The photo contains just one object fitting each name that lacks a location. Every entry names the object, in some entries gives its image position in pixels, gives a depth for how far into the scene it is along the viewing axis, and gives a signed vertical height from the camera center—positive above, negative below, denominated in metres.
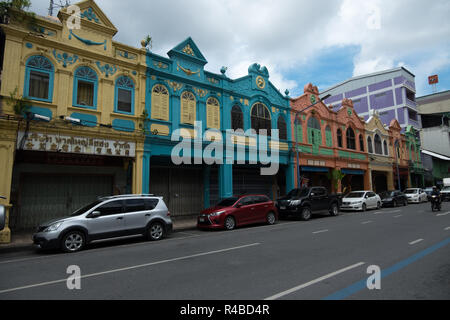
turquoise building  14.85 +4.28
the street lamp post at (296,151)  20.01 +3.01
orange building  22.38 +4.36
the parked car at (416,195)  27.20 -0.64
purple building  39.97 +15.02
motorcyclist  17.31 -0.36
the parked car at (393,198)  23.83 -0.84
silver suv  8.33 -1.07
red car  12.35 -1.09
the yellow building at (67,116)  10.88 +3.51
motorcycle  17.28 -0.82
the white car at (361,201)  20.64 -0.91
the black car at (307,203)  15.53 -0.80
